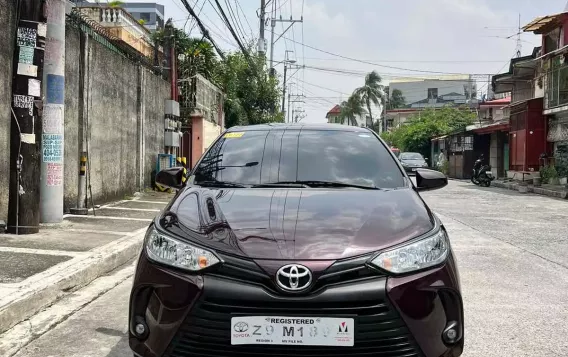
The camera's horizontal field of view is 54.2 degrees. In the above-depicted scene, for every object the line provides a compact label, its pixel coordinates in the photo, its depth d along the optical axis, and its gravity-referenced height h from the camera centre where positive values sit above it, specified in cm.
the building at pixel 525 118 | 2253 +179
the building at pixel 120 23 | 2070 +510
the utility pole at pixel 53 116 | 765 +56
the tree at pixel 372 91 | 6284 +781
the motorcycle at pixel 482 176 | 2309 -66
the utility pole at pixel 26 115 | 681 +51
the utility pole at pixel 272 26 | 3744 +921
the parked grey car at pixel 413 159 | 3025 +2
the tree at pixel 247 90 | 2831 +355
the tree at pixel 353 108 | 6431 +590
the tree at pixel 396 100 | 7919 +864
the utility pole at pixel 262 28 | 3130 +740
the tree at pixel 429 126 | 4227 +258
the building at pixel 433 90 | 7775 +997
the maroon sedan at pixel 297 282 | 240 -56
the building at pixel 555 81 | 1997 +305
